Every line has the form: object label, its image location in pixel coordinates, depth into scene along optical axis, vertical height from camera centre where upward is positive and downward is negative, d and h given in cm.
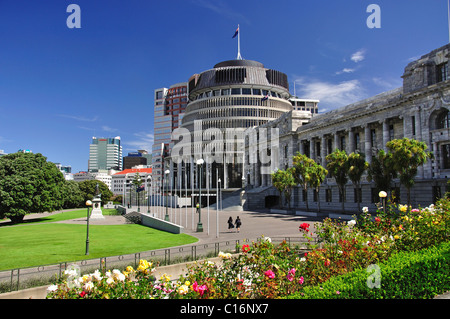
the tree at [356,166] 4394 +166
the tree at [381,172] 3850 +67
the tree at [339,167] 4612 +169
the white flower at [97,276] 805 -238
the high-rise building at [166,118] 18850 +3815
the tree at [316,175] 5138 +56
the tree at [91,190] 12374 -319
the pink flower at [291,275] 926 -280
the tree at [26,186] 4959 -53
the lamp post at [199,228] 3532 -528
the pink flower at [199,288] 804 -273
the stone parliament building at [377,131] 3997 +769
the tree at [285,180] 5650 -18
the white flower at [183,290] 759 -260
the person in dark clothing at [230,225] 3557 -504
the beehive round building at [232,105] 11244 +2750
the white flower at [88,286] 771 -253
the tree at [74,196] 9860 -442
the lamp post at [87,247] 2305 -472
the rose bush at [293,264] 805 -264
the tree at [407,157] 3519 +221
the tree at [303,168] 5172 +179
